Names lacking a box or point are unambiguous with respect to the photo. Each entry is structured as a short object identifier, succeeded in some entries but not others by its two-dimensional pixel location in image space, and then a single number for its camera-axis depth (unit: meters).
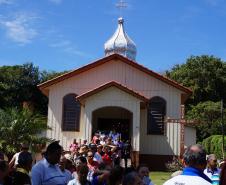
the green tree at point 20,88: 33.07
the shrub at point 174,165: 16.72
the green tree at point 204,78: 35.87
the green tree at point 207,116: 30.64
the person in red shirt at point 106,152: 11.35
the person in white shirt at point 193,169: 3.46
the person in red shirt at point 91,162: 7.83
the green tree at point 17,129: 13.06
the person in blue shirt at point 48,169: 4.65
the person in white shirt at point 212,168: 6.15
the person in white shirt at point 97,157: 10.23
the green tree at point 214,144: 22.94
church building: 18.80
